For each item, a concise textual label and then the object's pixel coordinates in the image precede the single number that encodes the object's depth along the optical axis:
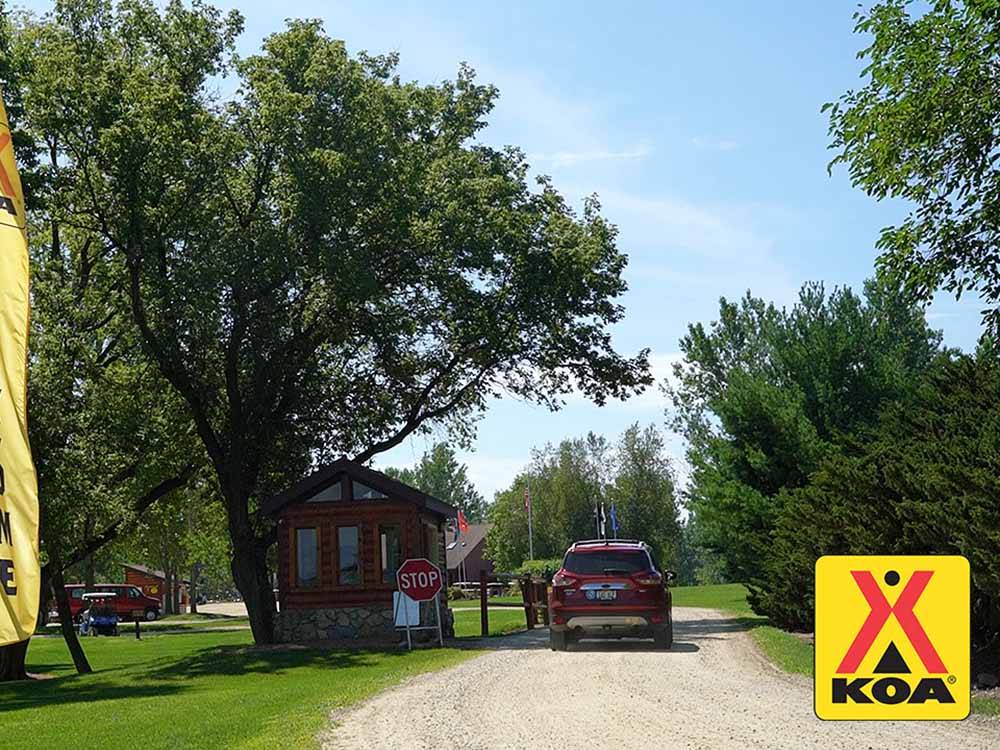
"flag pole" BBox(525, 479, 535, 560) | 83.62
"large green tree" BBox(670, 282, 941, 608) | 32.19
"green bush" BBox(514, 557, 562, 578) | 76.88
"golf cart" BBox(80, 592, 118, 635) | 53.16
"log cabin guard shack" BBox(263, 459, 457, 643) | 29.84
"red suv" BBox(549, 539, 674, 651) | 22.56
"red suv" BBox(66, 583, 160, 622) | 68.38
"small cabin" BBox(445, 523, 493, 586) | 105.62
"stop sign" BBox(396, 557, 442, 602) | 26.41
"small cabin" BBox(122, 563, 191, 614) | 85.70
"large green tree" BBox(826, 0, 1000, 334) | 18.28
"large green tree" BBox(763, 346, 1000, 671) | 14.65
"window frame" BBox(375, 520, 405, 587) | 29.88
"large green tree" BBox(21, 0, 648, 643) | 27.89
